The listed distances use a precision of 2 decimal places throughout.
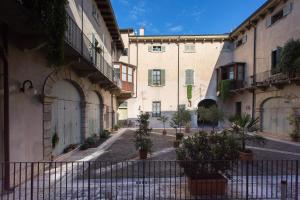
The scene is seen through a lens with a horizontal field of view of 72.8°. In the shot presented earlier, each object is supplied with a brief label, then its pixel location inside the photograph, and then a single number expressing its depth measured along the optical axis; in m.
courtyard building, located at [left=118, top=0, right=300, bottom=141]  21.64
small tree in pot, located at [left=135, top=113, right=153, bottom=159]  8.02
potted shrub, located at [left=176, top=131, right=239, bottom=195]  4.68
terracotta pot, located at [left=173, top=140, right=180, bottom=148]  10.56
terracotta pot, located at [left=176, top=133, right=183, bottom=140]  12.01
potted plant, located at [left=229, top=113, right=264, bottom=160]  7.80
